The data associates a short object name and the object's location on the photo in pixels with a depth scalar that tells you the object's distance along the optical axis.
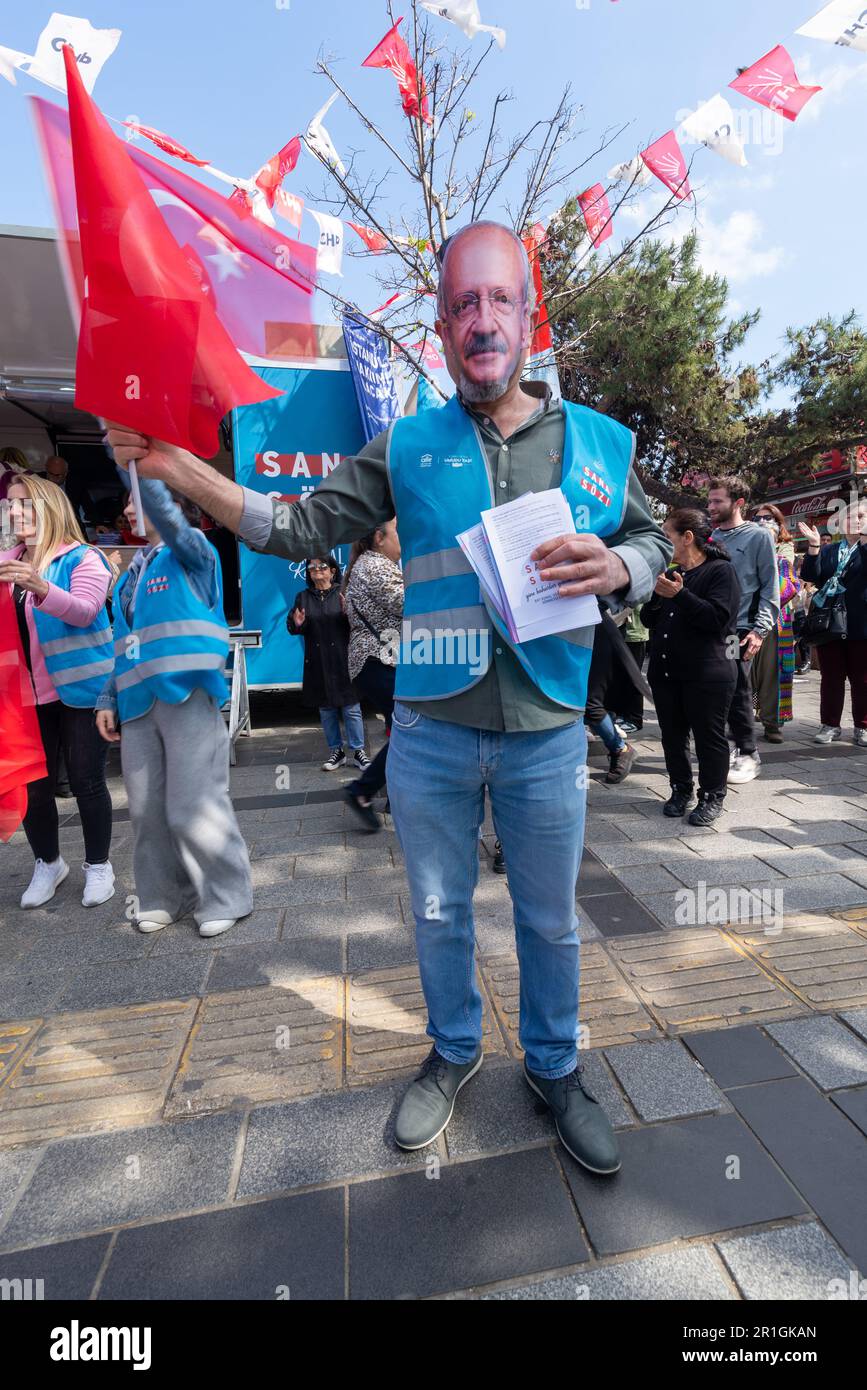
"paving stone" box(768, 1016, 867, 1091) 2.04
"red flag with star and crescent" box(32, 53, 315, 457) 1.33
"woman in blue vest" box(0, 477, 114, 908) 3.19
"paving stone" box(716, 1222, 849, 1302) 1.45
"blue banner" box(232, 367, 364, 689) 6.86
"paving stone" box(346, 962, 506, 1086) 2.21
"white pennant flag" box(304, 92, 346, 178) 7.16
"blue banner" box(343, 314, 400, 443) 6.82
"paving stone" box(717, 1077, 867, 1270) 1.60
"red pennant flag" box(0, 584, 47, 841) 3.10
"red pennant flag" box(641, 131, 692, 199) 6.85
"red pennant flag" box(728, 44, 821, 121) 5.46
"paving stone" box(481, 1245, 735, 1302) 1.45
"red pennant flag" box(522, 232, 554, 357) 7.61
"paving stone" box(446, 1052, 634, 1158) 1.88
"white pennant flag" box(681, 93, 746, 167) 5.89
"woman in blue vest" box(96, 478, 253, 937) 2.89
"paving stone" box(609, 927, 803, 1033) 2.36
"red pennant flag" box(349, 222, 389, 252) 7.76
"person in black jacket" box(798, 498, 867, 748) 5.70
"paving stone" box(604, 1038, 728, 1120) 1.95
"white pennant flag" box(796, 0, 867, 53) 4.32
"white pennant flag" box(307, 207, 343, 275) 6.34
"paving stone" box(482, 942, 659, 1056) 2.29
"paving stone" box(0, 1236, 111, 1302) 1.54
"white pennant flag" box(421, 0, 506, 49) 5.71
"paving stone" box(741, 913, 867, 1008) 2.46
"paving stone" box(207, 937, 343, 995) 2.74
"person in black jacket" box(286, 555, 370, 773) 5.74
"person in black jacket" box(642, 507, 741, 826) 4.15
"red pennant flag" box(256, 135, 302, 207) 6.39
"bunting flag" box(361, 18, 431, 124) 7.00
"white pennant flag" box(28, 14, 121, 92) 3.50
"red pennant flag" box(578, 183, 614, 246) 7.79
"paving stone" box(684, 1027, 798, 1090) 2.06
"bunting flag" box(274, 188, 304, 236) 5.36
